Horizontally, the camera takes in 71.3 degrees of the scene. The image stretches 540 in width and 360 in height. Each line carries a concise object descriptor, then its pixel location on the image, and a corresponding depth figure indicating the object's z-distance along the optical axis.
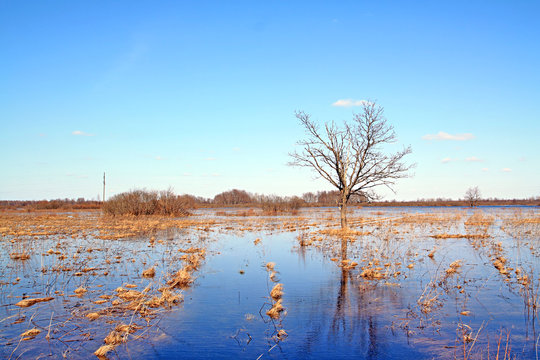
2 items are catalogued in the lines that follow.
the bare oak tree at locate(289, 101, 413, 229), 22.27
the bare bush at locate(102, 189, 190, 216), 46.00
